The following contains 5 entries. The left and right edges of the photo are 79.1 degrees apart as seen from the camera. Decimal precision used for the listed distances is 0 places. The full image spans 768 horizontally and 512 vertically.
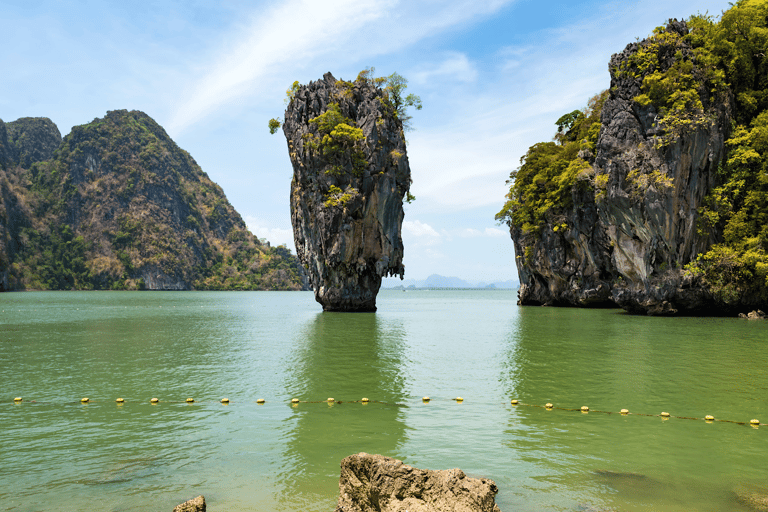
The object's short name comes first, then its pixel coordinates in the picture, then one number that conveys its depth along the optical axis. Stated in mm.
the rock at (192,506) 6035
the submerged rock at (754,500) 6565
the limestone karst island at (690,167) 35938
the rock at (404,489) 5668
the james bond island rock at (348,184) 47812
